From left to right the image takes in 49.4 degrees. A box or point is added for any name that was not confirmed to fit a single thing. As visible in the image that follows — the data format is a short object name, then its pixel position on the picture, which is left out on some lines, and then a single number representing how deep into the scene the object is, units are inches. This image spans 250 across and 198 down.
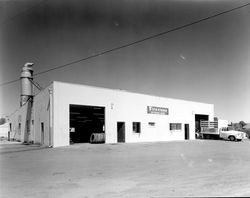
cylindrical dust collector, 1453.1
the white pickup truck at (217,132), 1453.1
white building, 1017.5
